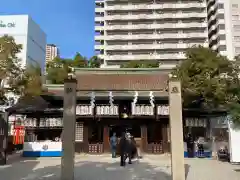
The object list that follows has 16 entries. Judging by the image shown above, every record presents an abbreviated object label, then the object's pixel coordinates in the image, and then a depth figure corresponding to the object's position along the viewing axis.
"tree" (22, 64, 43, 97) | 14.86
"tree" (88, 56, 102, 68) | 49.41
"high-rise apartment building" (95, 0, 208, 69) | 72.81
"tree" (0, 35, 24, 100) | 12.04
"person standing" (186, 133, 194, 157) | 19.05
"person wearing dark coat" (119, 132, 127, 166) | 14.72
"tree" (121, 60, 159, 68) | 46.53
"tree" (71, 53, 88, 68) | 44.66
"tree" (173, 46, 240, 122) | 17.98
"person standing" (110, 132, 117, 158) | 18.09
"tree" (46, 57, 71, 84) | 39.55
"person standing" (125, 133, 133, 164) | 15.21
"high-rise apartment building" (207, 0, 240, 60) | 65.31
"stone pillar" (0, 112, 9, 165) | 15.48
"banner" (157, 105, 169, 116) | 19.67
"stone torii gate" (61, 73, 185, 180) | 10.09
